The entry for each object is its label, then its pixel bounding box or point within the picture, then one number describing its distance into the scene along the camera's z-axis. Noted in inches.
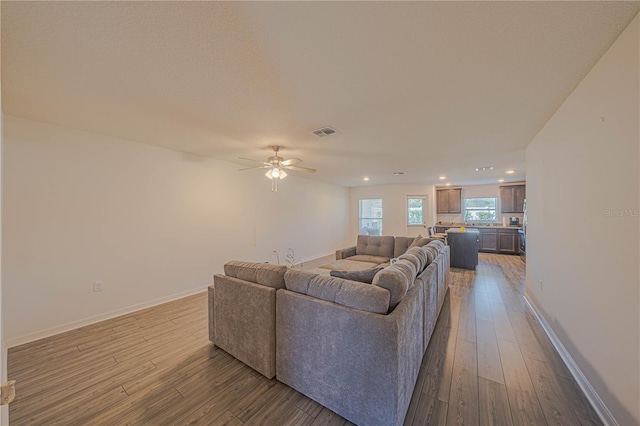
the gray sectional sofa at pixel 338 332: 62.9
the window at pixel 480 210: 317.4
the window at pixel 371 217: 343.6
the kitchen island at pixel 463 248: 221.5
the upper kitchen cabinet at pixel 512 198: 290.2
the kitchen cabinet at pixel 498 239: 281.7
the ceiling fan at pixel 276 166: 141.3
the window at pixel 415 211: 329.1
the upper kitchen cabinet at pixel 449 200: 330.6
